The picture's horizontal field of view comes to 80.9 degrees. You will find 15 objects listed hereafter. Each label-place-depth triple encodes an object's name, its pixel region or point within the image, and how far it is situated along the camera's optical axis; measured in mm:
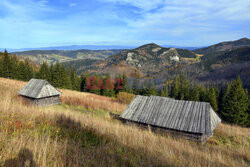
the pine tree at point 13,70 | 57528
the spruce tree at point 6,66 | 55594
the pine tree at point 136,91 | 66044
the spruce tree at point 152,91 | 56938
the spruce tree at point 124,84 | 61569
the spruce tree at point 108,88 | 59750
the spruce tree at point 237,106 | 36125
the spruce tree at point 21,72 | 58969
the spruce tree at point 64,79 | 55000
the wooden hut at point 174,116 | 15148
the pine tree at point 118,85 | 62344
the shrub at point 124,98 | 40903
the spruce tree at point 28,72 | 60719
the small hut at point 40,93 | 24094
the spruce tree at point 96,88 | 59212
